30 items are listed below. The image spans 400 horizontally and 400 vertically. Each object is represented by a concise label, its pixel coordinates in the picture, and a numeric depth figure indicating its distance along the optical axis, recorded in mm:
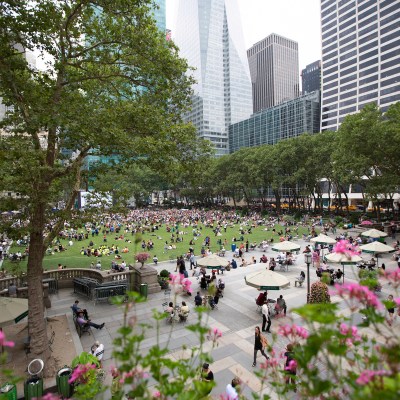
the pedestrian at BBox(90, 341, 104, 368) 8727
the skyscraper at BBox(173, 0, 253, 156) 133125
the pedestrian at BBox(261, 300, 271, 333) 10562
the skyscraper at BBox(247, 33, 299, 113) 196500
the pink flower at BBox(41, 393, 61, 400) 2234
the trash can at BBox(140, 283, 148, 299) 14995
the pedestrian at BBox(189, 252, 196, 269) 21023
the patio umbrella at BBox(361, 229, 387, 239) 23344
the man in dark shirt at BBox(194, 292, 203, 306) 12802
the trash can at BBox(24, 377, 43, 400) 7172
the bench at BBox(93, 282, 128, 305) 14281
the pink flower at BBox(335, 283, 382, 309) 2340
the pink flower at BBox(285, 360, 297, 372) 3423
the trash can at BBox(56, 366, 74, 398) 7473
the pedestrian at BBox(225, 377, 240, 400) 5508
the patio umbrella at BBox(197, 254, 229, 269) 16042
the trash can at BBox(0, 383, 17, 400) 6598
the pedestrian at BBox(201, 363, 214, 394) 6496
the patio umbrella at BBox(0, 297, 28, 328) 9117
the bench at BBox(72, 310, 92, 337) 11038
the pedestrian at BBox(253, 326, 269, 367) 8477
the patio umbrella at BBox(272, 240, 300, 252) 20094
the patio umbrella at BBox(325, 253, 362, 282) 15019
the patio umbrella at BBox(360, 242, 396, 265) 18391
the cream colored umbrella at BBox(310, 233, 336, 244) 21734
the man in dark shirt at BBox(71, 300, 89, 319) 11520
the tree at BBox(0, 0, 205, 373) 8117
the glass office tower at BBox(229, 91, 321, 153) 90312
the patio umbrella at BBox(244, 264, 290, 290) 12117
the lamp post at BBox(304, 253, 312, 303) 11530
